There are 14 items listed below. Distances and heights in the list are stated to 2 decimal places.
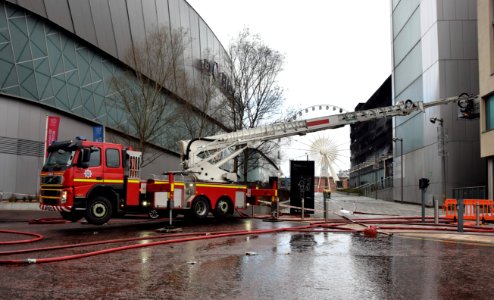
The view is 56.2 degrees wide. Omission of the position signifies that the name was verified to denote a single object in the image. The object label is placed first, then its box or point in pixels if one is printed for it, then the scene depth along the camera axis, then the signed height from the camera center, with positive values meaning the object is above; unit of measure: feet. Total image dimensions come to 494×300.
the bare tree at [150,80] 83.76 +19.44
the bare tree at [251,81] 99.35 +22.41
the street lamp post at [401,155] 146.72 +9.93
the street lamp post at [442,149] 108.58 +8.84
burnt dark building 202.57 +20.88
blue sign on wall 83.61 +8.99
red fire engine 48.06 -0.01
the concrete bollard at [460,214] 47.29 -2.77
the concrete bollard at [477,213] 54.65 -3.10
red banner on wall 85.20 +10.00
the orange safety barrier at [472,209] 62.08 -3.11
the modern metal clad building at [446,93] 111.55 +23.94
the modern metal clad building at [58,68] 90.38 +24.92
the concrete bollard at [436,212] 56.62 -3.21
